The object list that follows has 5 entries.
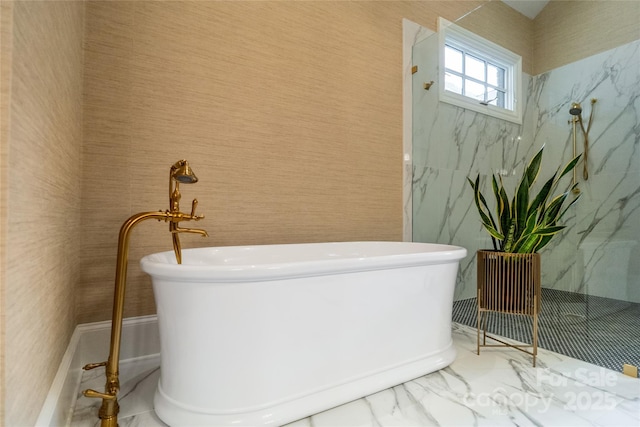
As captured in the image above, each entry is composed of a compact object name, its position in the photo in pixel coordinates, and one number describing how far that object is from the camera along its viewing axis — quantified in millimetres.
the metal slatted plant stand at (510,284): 1553
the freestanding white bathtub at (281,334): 1031
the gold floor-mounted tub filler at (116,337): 1054
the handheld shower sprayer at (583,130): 1785
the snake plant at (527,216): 1573
